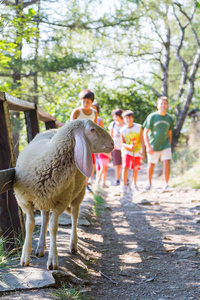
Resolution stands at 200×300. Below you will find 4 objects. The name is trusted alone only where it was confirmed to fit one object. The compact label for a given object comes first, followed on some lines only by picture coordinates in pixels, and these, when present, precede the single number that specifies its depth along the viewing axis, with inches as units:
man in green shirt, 284.5
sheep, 105.0
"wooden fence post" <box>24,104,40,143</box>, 169.5
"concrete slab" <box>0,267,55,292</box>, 88.8
